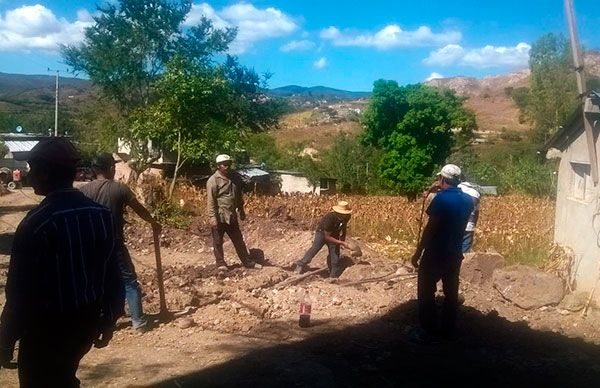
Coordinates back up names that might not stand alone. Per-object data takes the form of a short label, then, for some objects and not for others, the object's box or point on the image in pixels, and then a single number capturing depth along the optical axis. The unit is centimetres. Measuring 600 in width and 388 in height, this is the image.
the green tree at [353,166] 4628
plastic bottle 712
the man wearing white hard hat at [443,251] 641
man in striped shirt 297
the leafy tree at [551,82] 3631
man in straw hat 964
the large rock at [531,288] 886
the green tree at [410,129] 4353
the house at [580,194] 870
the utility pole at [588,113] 832
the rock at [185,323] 696
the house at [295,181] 4375
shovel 704
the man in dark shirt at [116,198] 618
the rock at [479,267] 964
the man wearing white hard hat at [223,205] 984
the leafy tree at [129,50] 3072
